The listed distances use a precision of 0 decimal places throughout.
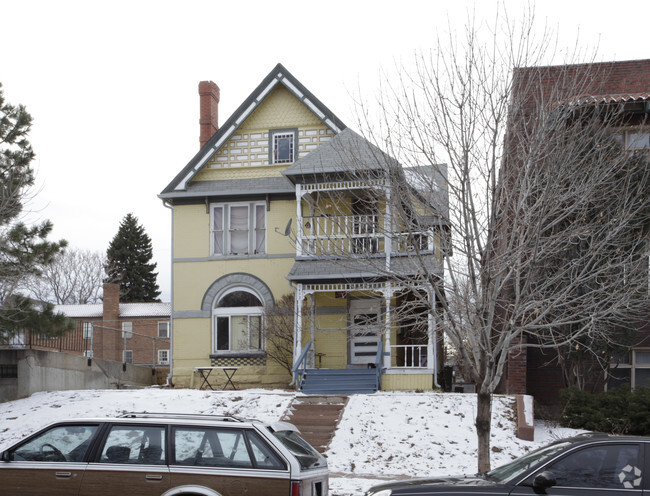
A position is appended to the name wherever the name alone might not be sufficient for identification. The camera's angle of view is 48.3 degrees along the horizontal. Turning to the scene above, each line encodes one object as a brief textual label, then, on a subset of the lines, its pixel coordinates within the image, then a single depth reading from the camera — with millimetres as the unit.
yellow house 21891
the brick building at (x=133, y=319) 45969
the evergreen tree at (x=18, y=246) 17656
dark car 6543
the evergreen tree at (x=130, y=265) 57844
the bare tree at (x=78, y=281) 61250
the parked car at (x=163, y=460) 7410
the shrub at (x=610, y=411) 14105
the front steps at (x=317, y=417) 14820
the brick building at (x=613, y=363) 17234
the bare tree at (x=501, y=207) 10820
